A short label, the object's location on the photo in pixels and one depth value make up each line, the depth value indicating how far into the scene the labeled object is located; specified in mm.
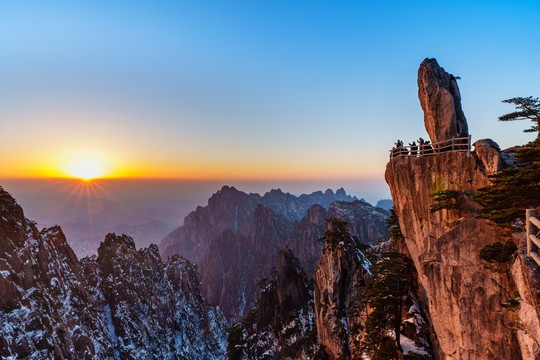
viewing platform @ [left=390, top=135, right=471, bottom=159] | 24227
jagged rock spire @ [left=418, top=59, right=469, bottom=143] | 27656
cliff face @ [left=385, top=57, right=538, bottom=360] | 16844
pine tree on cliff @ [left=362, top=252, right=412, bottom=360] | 30312
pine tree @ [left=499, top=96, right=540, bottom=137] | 22164
